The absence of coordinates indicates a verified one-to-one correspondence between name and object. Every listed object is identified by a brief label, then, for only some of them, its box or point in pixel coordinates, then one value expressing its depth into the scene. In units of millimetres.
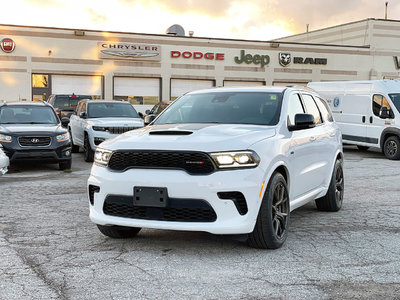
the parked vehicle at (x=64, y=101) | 21047
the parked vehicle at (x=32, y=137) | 11969
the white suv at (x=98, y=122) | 14180
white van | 15883
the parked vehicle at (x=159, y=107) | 20125
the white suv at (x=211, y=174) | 4789
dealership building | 32062
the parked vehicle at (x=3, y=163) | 10025
